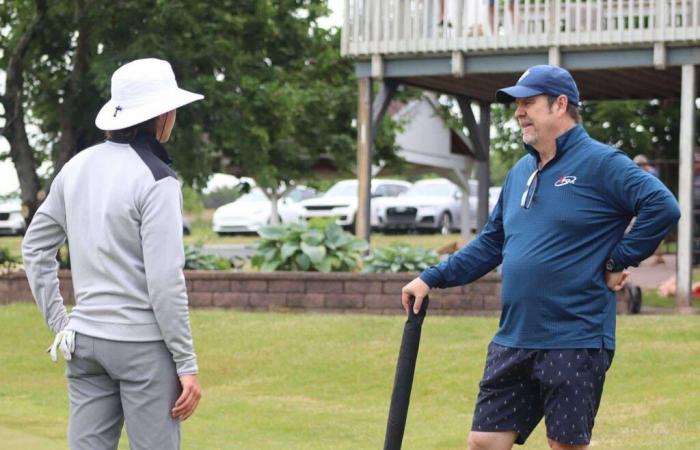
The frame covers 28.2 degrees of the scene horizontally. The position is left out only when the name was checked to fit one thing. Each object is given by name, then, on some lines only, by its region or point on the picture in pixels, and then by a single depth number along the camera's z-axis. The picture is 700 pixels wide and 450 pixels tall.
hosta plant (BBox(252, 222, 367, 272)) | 15.36
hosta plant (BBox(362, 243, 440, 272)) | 15.40
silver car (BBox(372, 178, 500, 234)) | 38.81
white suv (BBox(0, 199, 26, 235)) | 37.75
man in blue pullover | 5.01
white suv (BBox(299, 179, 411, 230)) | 37.84
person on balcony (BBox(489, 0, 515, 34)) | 17.90
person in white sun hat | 4.33
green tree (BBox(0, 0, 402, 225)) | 18.47
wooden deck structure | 16.19
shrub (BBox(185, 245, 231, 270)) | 16.73
